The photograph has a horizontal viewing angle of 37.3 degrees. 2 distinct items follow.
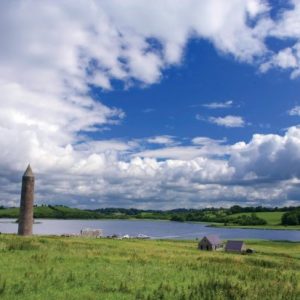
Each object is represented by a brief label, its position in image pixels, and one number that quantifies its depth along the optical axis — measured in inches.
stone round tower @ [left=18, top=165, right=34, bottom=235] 2945.4
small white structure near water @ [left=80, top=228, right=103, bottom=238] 4290.1
